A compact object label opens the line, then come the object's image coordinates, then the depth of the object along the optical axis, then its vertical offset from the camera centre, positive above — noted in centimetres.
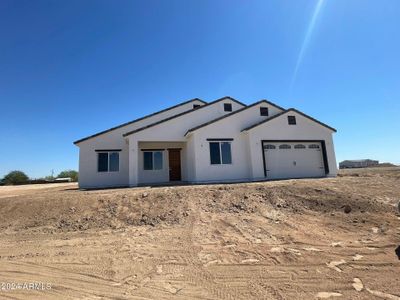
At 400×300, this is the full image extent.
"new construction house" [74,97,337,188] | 1503 +215
